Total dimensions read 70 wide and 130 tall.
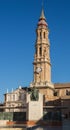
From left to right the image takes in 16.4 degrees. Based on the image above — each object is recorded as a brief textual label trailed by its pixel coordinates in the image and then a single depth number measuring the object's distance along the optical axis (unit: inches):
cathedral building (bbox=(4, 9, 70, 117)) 2851.4
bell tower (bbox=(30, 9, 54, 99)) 2933.7
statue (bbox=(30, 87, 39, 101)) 1854.5
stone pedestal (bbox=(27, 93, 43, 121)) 1829.4
